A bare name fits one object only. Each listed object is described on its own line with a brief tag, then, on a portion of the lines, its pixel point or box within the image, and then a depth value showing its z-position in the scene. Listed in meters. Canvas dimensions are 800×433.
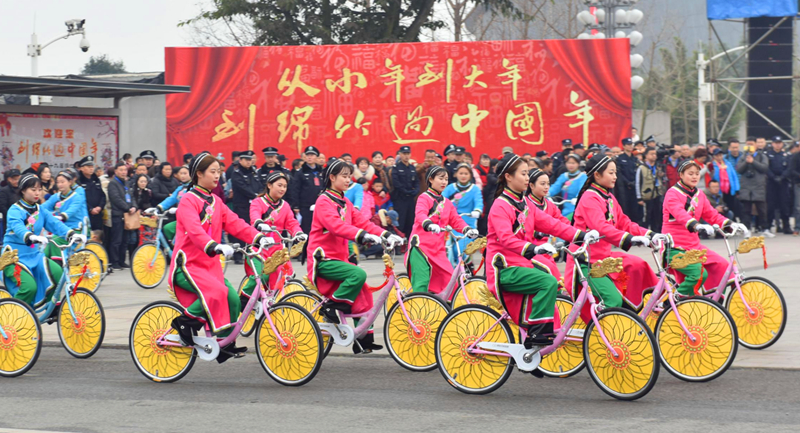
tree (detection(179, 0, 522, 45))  32.06
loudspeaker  25.89
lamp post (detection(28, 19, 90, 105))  35.75
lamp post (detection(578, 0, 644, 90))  28.37
